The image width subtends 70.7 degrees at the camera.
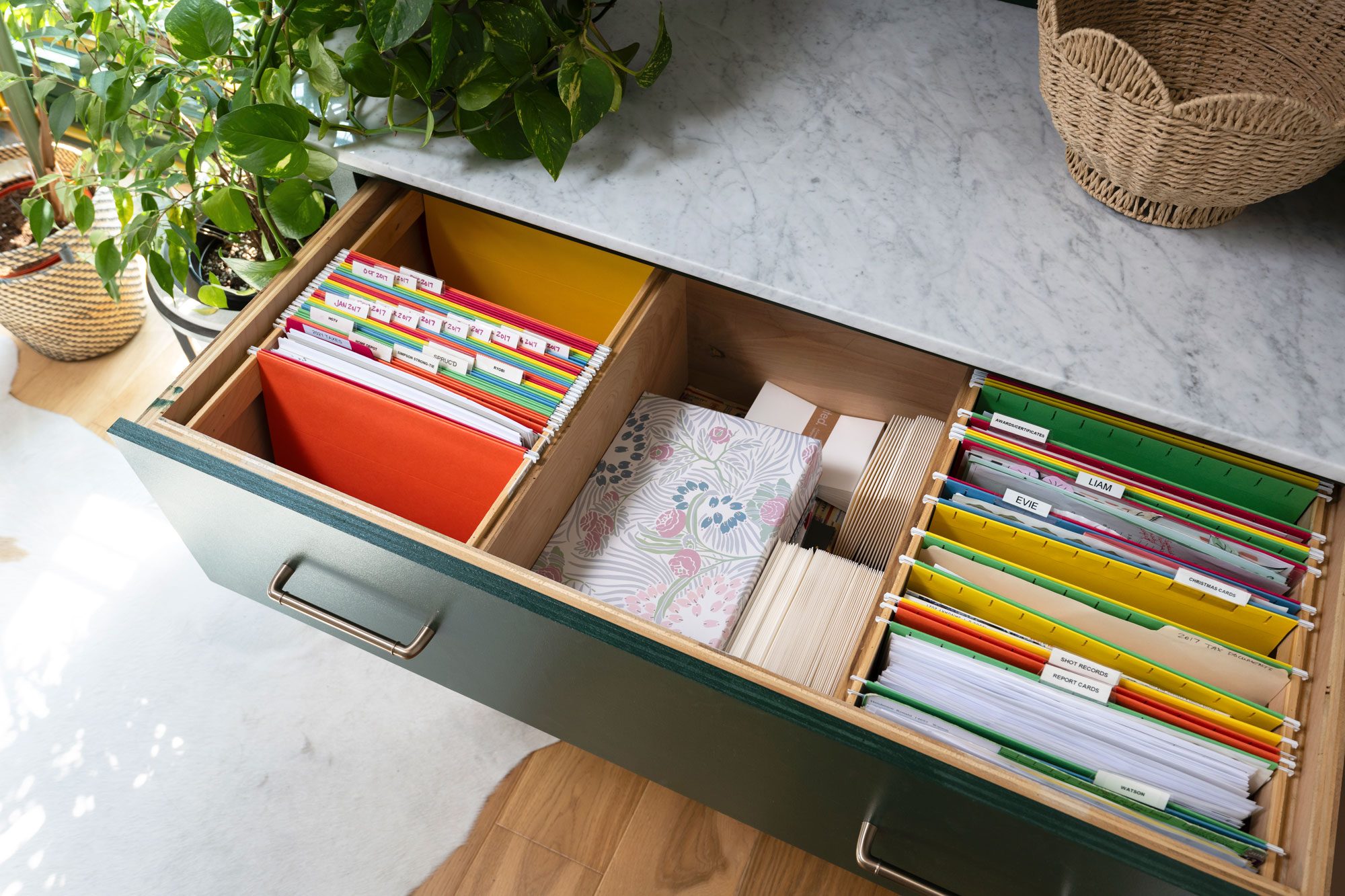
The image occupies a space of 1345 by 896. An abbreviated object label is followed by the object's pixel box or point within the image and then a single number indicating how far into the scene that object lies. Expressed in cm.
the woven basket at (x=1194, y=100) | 86
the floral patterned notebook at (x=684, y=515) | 111
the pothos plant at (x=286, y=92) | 100
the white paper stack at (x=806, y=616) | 104
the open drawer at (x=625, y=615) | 77
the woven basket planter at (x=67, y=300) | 156
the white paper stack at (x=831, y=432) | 134
